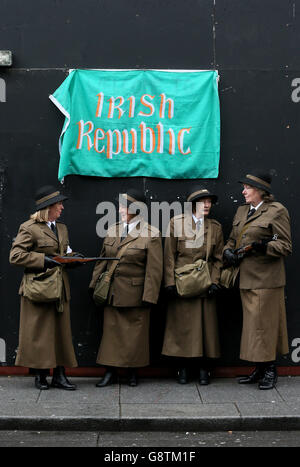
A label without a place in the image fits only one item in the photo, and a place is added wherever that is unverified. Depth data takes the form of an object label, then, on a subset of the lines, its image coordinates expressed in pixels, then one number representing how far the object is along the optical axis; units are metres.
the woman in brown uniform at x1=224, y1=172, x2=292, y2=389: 7.96
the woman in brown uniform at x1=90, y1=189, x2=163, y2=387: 8.09
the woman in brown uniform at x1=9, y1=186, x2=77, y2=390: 7.74
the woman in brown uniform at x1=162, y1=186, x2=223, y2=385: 8.21
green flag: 8.57
